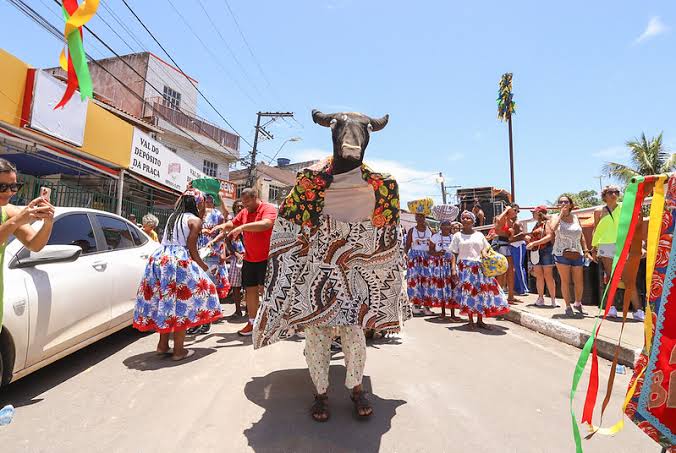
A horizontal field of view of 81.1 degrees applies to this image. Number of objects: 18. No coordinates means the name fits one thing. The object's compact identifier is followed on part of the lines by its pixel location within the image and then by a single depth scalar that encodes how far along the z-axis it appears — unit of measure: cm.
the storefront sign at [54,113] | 836
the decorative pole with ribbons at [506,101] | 2884
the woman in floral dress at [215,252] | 598
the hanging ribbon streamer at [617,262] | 166
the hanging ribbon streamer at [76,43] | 225
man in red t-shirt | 496
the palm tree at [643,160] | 2383
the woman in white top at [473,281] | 569
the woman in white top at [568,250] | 624
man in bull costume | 272
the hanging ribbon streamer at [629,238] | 161
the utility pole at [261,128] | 2402
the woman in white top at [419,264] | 680
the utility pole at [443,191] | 3441
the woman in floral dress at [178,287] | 383
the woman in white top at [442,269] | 651
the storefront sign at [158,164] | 1252
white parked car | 286
